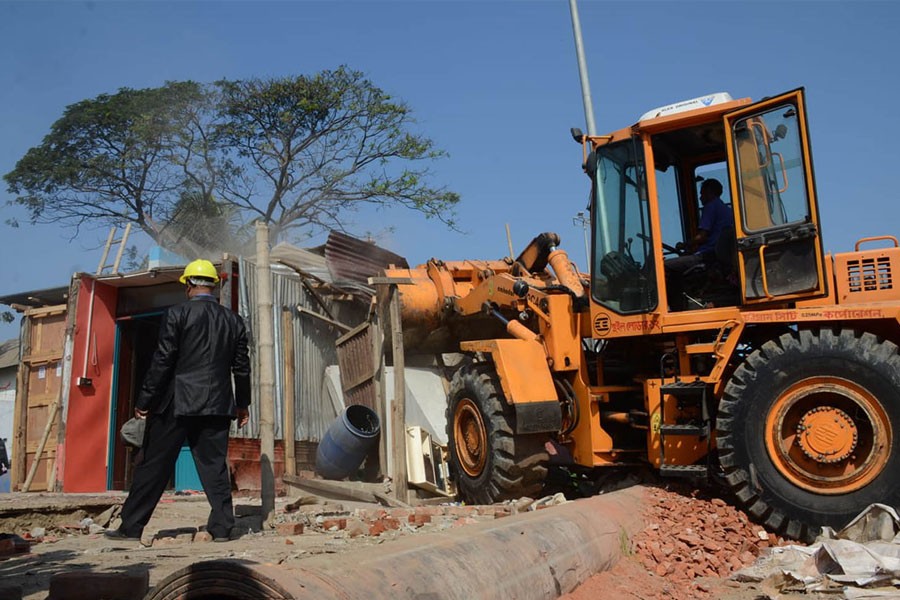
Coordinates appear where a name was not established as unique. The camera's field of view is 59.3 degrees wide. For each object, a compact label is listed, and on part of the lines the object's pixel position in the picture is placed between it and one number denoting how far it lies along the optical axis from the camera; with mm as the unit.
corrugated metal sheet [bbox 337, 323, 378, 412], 10500
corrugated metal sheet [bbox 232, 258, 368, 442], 10836
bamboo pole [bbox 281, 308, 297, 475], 10084
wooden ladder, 12189
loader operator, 6352
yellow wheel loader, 5004
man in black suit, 5461
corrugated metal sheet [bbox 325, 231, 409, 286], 12148
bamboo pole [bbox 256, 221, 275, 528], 6180
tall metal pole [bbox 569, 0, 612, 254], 11555
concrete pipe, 2320
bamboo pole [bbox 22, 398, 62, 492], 11555
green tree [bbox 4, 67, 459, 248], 20219
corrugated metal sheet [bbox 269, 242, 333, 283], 12375
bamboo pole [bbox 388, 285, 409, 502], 7605
